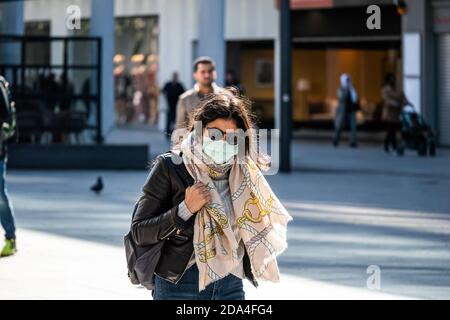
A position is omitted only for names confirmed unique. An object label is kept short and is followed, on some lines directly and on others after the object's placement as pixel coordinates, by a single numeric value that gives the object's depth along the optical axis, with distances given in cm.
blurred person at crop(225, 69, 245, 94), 2858
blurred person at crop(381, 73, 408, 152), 2759
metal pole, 2075
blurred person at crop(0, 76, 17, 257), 1115
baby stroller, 2602
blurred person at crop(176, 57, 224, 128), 1301
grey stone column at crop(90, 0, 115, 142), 2564
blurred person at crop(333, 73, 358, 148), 2973
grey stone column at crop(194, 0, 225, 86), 2528
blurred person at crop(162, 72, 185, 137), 3189
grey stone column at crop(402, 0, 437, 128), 2944
